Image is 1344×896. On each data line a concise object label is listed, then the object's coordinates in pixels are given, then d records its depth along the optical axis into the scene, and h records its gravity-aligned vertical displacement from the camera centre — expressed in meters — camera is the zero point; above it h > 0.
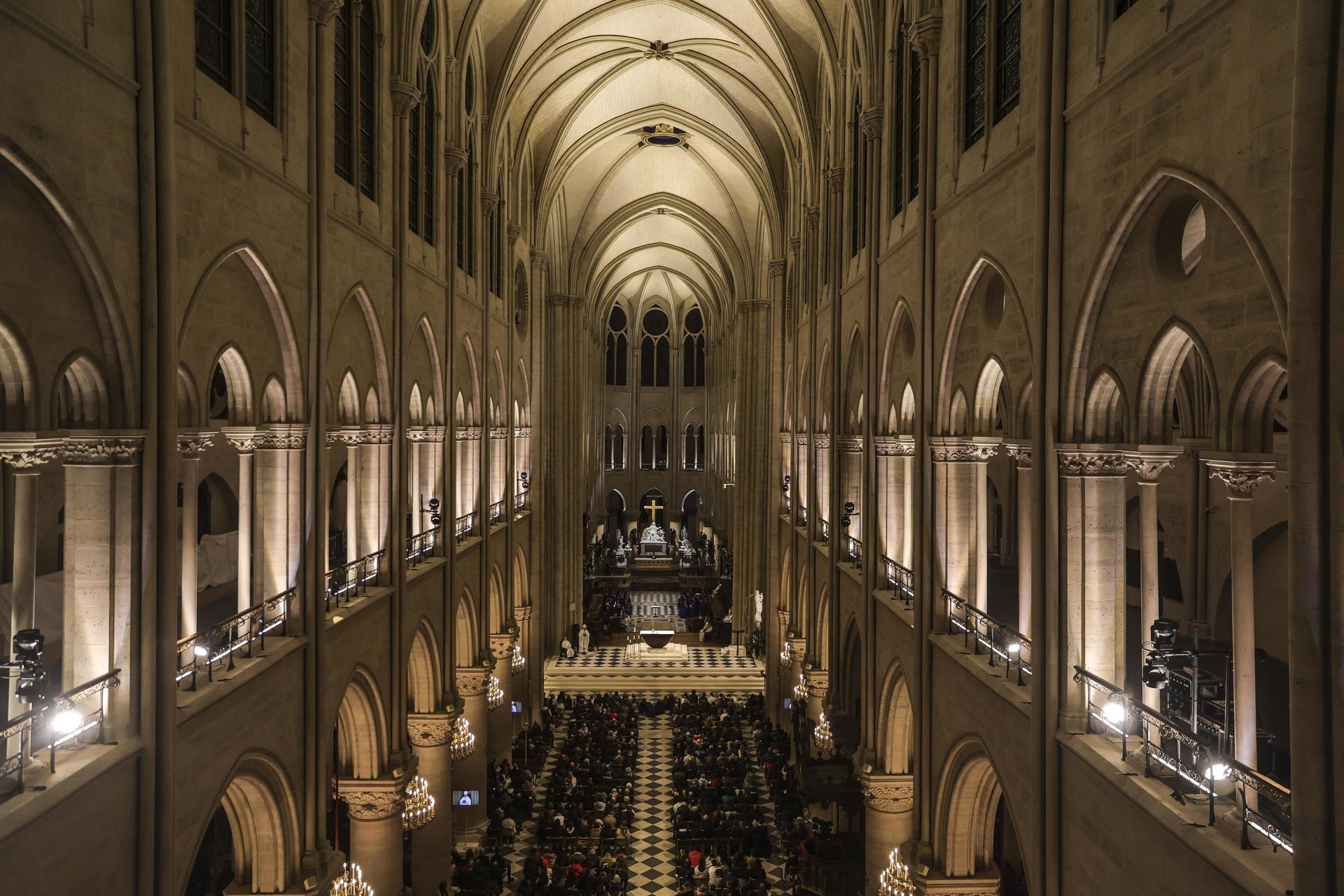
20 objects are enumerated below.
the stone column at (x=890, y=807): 15.95 -6.19
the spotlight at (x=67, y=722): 7.50 -2.27
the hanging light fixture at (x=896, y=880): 13.64 -6.49
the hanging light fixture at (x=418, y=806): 16.20 -6.39
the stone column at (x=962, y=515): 13.01 -0.95
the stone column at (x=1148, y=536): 8.68 -0.84
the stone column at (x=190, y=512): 9.82 -0.72
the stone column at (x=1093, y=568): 9.05 -1.18
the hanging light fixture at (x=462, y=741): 20.25 -6.53
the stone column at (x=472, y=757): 22.28 -7.51
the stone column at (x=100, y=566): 8.13 -1.05
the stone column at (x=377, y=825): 15.12 -6.27
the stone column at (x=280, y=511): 12.09 -0.84
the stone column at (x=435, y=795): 18.64 -7.13
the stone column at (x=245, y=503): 11.54 -0.73
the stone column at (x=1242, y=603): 7.11 -1.21
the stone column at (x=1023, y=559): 10.78 -1.30
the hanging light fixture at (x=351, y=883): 12.67 -6.21
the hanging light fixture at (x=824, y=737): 20.27 -6.37
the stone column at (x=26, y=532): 7.45 -0.72
